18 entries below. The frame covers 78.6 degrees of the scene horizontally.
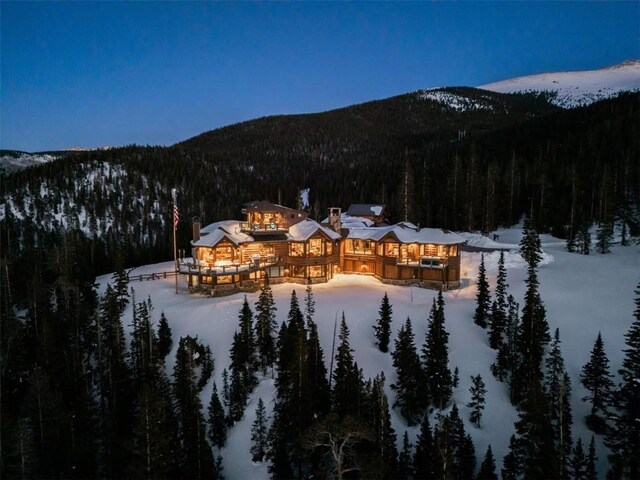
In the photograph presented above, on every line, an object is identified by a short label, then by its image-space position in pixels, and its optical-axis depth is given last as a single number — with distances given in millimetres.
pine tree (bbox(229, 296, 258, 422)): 27219
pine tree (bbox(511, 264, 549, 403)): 27422
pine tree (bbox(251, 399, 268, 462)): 24766
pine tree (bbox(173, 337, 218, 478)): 22281
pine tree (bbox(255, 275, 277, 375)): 30422
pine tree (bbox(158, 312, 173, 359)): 31672
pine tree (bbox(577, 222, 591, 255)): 49806
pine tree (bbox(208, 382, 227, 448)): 25484
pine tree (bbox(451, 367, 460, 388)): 28125
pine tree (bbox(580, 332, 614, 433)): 24844
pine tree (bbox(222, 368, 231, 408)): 27375
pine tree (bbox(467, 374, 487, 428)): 25844
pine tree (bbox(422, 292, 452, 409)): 27078
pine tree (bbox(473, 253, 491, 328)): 34250
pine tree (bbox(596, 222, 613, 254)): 49844
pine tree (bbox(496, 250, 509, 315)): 32938
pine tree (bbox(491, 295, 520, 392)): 29031
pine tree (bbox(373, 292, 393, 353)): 31250
